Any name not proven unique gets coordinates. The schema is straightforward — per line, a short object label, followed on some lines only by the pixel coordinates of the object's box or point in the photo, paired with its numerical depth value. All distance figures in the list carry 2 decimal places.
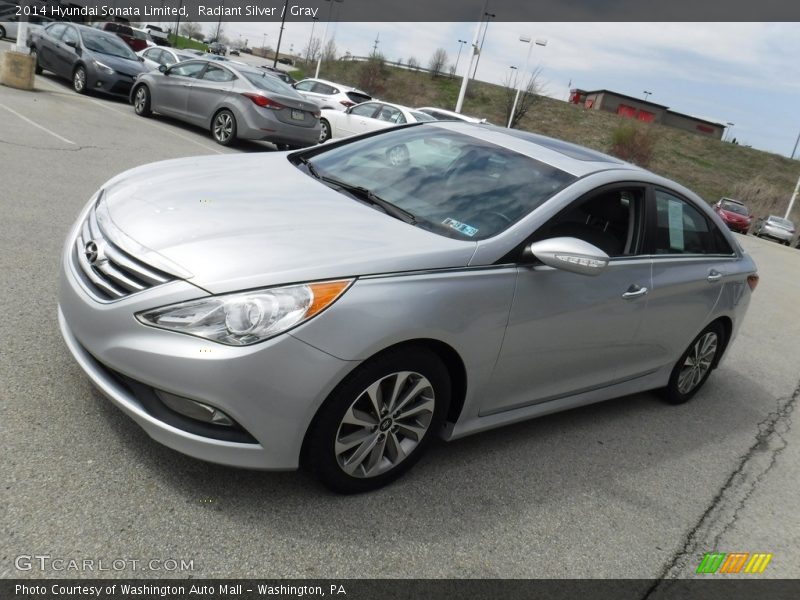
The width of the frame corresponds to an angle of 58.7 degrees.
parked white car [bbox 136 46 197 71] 21.34
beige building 89.50
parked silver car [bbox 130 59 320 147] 12.90
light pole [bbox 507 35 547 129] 38.69
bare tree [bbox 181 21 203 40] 113.62
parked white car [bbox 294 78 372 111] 20.36
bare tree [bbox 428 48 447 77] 82.38
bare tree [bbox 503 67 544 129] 50.14
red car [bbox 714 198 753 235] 30.61
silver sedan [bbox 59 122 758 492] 2.65
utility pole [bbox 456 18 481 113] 29.49
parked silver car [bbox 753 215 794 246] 33.81
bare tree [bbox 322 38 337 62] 79.44
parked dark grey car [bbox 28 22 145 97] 15.02
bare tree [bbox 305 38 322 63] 80.38
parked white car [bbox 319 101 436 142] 16.97
